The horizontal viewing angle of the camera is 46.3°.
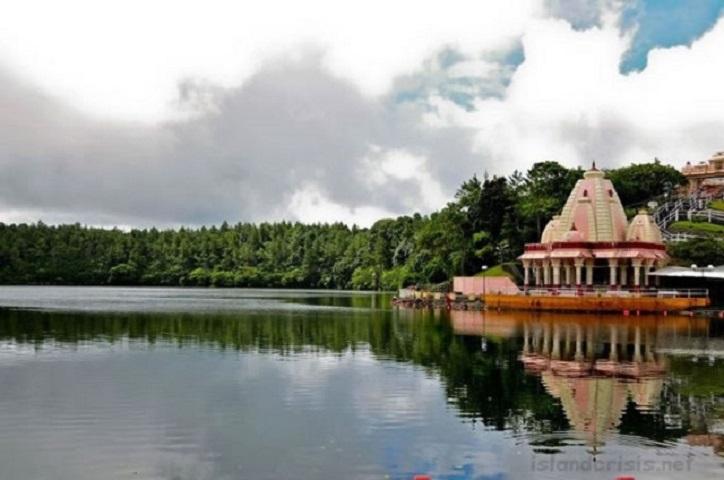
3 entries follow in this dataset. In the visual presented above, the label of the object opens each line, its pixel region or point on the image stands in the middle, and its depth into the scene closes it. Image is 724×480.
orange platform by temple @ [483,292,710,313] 57.53
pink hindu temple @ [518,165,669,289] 62.78
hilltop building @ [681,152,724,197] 108.00
